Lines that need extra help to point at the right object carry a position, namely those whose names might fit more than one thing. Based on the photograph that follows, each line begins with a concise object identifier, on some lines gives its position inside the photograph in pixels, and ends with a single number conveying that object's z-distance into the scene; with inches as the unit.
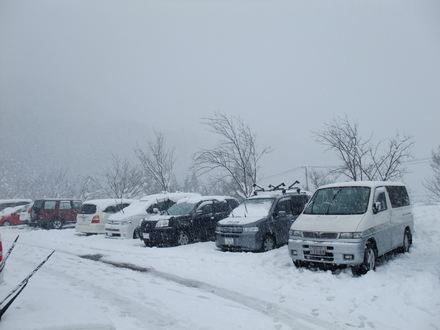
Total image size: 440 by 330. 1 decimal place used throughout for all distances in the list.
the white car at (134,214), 560.1
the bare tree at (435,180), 1797.0
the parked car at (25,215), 845.5
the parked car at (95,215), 623.8
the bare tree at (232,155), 745.0
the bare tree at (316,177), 2420.0
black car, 478.6
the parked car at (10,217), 931.3
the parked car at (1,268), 179.0
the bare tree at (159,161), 1116.5
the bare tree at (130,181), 1545.3
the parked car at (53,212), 795.4
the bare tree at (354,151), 650.2
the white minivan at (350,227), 285.4
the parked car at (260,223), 403.9
